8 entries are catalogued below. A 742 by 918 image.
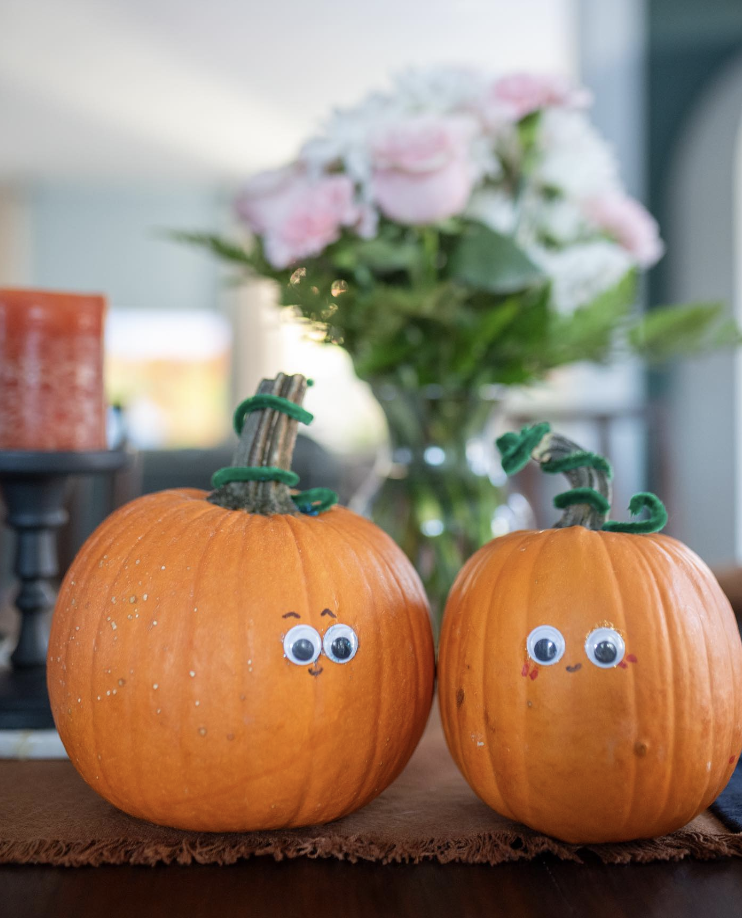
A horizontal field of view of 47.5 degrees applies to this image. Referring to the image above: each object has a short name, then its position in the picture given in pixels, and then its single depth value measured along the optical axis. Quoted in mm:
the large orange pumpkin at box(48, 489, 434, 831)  501
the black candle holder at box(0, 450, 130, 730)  699
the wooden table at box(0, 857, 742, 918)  429
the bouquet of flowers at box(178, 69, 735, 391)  869
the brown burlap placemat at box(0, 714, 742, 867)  486
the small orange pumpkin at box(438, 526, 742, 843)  491
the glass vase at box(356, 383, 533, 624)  936
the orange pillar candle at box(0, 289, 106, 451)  723
